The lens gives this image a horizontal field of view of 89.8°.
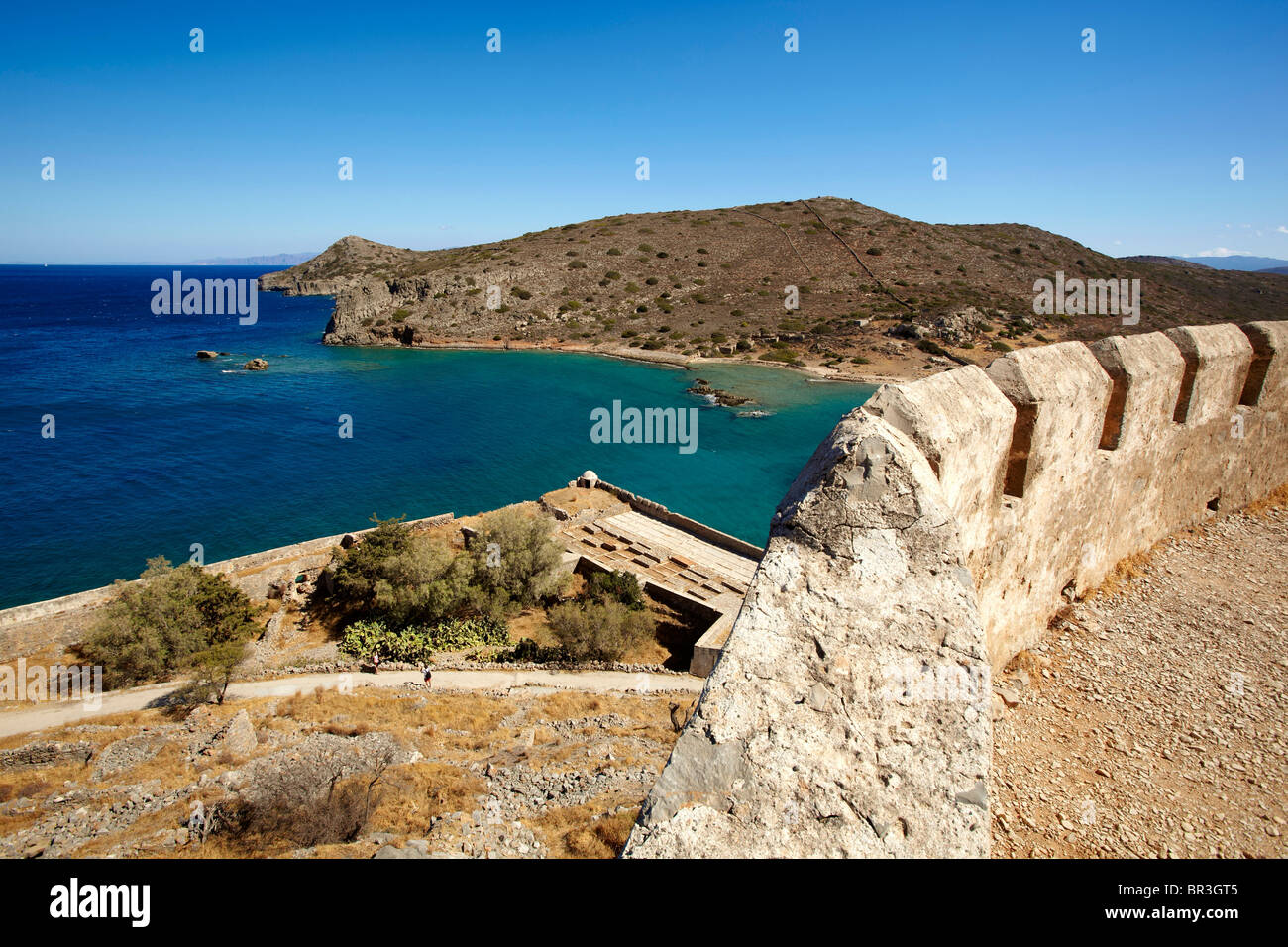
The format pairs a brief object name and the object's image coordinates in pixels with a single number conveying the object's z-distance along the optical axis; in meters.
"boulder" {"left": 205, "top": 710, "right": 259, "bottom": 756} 13.35
